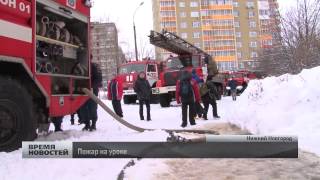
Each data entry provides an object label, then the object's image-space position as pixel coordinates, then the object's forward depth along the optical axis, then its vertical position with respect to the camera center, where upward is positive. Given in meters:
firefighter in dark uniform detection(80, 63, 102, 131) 7.94 -0.12
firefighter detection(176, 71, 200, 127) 9.23 +0.12
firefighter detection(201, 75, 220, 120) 10.76 +0.04
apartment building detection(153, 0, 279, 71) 78.60 +17.21
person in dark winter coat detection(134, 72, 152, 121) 11.06 +0.28
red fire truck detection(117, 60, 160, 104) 18.58 +1.44
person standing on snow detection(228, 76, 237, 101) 19.54 +0.68
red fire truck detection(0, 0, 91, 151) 5.03 +0.66
